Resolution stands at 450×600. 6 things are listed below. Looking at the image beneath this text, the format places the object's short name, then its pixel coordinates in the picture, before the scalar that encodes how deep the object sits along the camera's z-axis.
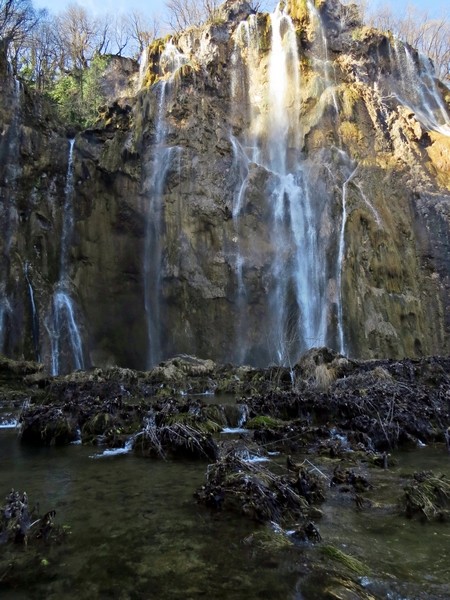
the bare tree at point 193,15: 48.53
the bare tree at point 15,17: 29.06
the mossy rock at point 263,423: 9.88
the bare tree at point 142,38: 50.28
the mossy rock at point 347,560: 3.89
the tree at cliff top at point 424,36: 51.34
